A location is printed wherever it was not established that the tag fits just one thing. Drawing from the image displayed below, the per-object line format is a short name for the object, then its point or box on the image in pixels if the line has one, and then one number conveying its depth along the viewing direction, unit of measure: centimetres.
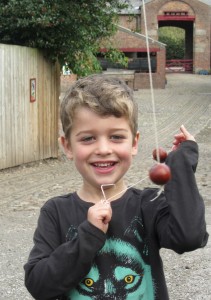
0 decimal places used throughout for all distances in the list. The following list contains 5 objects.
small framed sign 1191
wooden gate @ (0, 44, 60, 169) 1113
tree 1122
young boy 202
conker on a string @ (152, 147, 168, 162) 204
